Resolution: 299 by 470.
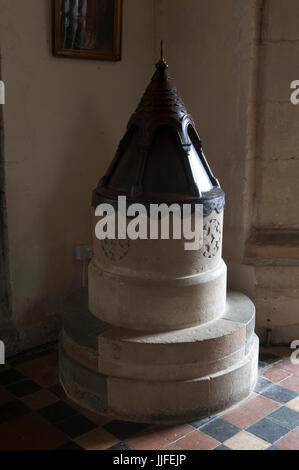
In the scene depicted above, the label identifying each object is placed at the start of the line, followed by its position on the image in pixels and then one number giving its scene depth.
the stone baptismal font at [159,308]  3.31
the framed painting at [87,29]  3.98
